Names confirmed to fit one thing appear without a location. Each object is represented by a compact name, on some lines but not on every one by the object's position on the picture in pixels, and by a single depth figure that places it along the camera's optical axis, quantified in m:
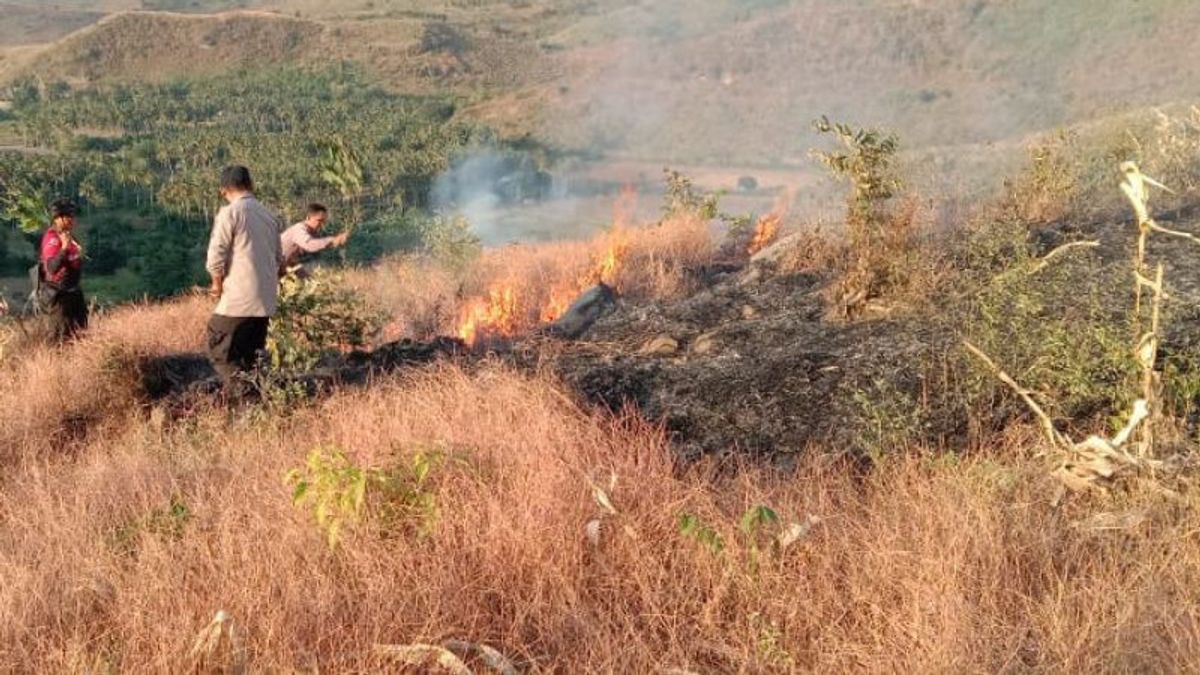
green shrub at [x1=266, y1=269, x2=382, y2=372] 6.38
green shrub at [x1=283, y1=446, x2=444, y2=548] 2.66
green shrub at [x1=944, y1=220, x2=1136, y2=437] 3.74
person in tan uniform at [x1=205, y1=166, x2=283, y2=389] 5.14
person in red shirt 6.59
